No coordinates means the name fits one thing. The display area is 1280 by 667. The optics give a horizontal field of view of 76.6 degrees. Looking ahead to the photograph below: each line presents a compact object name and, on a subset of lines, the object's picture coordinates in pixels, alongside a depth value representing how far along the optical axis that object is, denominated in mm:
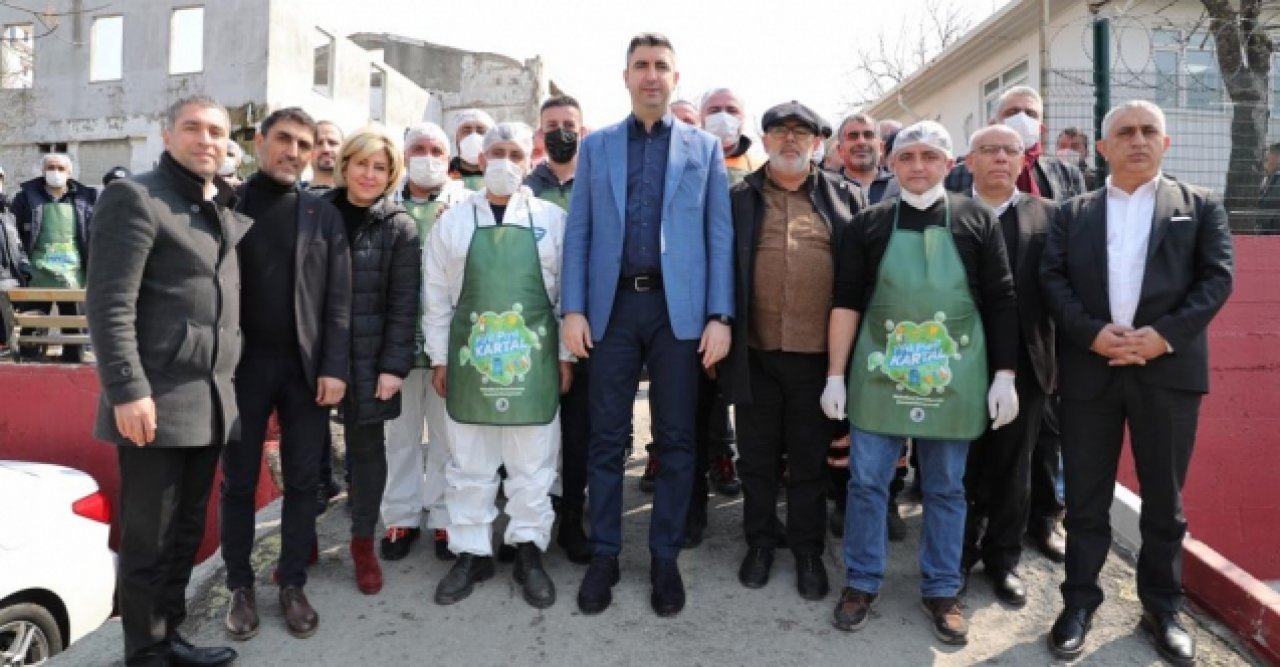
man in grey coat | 2832
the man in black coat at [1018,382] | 3629
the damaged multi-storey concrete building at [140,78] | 18594
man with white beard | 3666
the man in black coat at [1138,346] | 3246
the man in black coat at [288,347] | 3352
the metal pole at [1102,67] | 5754
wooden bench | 6898
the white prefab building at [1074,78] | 6125
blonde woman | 3652
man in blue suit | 3586
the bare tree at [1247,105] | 5910
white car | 4168
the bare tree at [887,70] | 28734
